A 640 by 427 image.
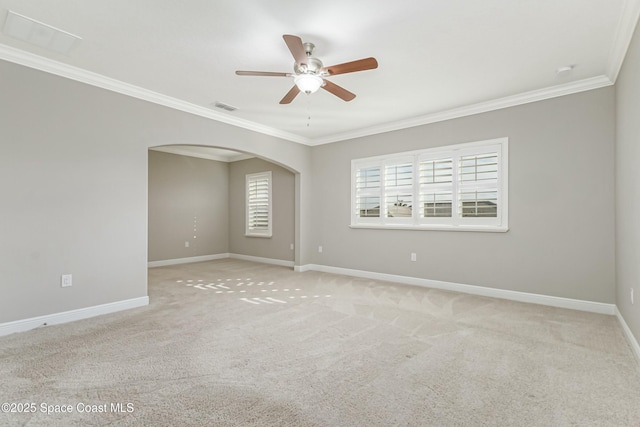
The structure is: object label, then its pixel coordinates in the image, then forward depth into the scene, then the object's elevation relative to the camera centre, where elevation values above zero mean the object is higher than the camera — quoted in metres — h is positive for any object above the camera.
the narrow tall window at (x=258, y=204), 7.48 +0.26
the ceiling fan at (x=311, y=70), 2.51 +1.25
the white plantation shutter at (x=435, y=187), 4.80 +0.44
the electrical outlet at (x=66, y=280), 3.38 -0.70
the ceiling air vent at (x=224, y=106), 4.41 +1.55
